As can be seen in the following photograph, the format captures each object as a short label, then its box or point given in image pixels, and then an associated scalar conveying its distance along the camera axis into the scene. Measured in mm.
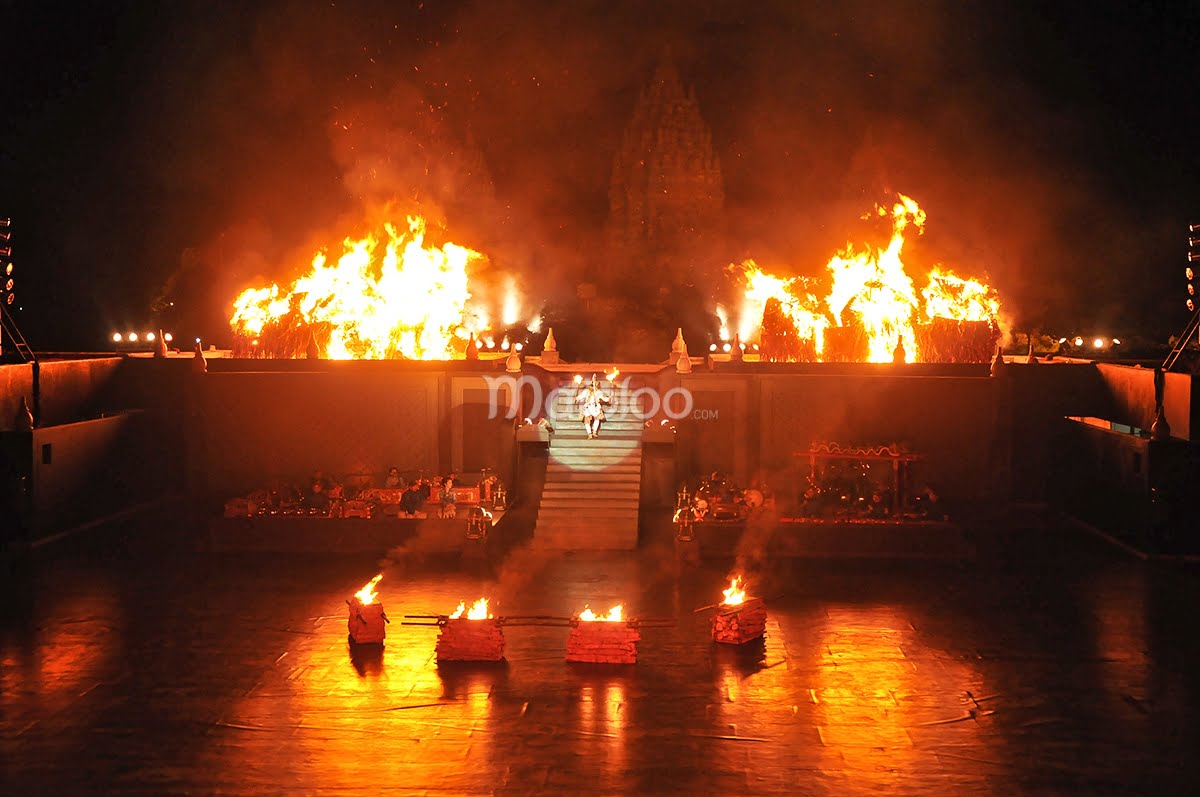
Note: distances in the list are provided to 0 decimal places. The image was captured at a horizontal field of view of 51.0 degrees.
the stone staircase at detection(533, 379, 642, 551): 25656
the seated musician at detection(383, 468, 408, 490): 27219
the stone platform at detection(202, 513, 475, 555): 25250
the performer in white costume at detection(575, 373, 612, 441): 28594
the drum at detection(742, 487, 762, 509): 25641
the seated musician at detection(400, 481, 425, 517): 25859
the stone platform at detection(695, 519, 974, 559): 24781
